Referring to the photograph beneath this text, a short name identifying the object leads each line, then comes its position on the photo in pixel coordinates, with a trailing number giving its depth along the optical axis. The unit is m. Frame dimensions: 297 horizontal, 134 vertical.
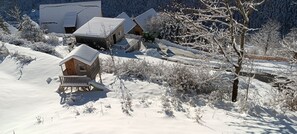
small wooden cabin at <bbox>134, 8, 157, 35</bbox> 47.56
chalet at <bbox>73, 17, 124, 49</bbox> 31.19
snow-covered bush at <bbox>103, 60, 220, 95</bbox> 17.39
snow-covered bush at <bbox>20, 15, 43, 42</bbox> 31.67
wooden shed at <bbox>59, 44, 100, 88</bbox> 18.48
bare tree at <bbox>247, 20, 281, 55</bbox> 45.10
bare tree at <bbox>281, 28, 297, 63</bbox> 15.28
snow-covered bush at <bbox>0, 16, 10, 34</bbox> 41.27
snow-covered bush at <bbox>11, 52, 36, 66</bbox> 21.95
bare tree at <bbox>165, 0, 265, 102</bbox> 14.25
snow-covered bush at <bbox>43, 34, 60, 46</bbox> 32.47
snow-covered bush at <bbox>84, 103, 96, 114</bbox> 14.26
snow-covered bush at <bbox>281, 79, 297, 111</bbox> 14.80
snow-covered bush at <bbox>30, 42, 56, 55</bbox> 25.72
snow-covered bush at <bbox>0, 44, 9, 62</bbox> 23.28
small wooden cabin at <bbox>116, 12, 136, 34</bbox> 46.25
